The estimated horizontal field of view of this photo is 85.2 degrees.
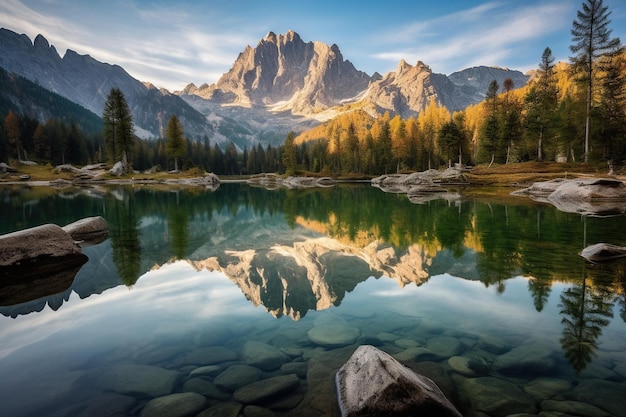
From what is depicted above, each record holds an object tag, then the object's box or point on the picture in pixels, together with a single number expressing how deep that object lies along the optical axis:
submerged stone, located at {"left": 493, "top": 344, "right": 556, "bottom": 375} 7.00
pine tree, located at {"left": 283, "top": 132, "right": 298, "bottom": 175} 120.19
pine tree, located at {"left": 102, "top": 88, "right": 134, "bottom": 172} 93.81
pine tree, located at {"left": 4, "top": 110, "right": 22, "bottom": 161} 112.06
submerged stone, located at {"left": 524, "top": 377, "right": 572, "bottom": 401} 6.15
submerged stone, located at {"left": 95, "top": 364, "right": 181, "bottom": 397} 6.52
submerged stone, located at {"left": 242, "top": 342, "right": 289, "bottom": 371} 7.45
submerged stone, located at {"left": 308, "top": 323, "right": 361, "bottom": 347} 8.55
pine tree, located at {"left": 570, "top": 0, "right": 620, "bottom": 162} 50.50
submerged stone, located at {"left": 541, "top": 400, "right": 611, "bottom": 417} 5.58
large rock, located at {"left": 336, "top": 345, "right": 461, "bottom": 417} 5.30
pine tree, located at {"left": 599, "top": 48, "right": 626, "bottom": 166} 50.50
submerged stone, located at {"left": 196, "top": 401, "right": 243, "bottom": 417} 5.78
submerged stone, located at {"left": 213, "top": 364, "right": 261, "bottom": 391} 6.67
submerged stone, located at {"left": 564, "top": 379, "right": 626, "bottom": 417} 5.72
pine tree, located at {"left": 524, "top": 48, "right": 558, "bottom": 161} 68.31
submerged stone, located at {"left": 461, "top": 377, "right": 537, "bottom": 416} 5.77
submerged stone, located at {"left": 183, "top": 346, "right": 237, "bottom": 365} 7.64
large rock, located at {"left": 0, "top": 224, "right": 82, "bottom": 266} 13.37
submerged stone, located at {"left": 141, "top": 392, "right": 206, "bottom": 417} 5.81
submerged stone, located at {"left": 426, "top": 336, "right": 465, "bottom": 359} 7.82
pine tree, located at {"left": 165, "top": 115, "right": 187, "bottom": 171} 102.62
